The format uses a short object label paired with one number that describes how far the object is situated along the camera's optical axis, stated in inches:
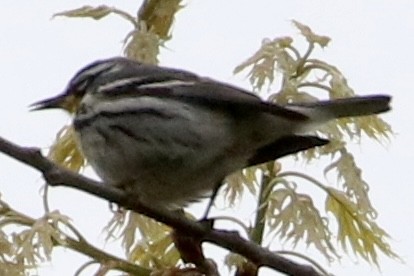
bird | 105.8
